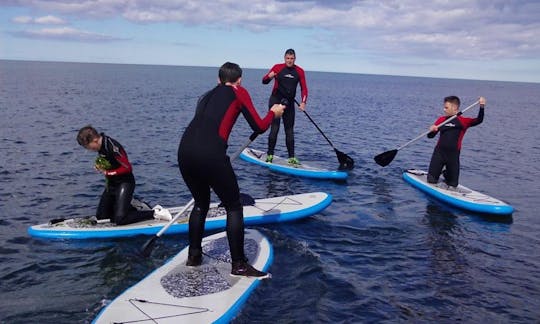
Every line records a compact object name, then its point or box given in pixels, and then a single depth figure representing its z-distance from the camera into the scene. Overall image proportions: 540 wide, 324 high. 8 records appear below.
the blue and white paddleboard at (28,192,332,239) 8.33
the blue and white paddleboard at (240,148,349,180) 13.88
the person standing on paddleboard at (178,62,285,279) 5.77
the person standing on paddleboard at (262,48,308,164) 13.61
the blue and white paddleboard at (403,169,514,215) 10.85
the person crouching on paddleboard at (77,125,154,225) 7.79
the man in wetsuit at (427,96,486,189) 12.09
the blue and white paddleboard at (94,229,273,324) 5.34
